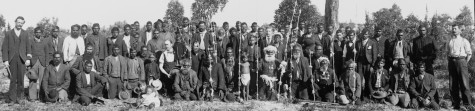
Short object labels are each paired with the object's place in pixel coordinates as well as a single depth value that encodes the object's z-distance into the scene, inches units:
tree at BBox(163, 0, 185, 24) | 1088.8
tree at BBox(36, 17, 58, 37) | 1074.4
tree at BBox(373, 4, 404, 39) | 668.8
